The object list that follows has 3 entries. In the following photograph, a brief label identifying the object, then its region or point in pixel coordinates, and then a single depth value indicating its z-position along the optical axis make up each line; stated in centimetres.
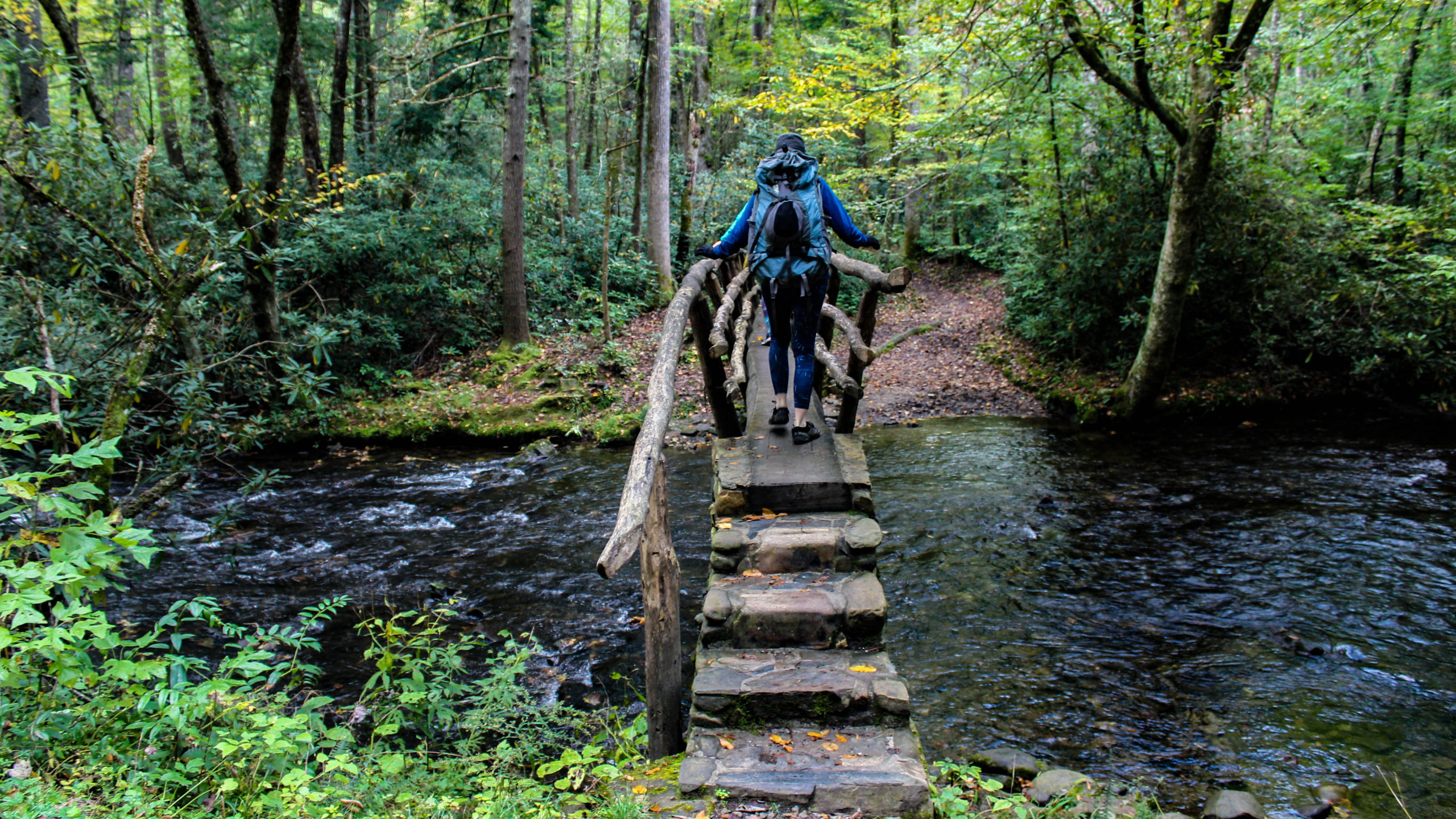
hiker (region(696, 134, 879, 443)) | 484
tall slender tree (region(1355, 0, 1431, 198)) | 1138
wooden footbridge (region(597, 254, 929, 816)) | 290
